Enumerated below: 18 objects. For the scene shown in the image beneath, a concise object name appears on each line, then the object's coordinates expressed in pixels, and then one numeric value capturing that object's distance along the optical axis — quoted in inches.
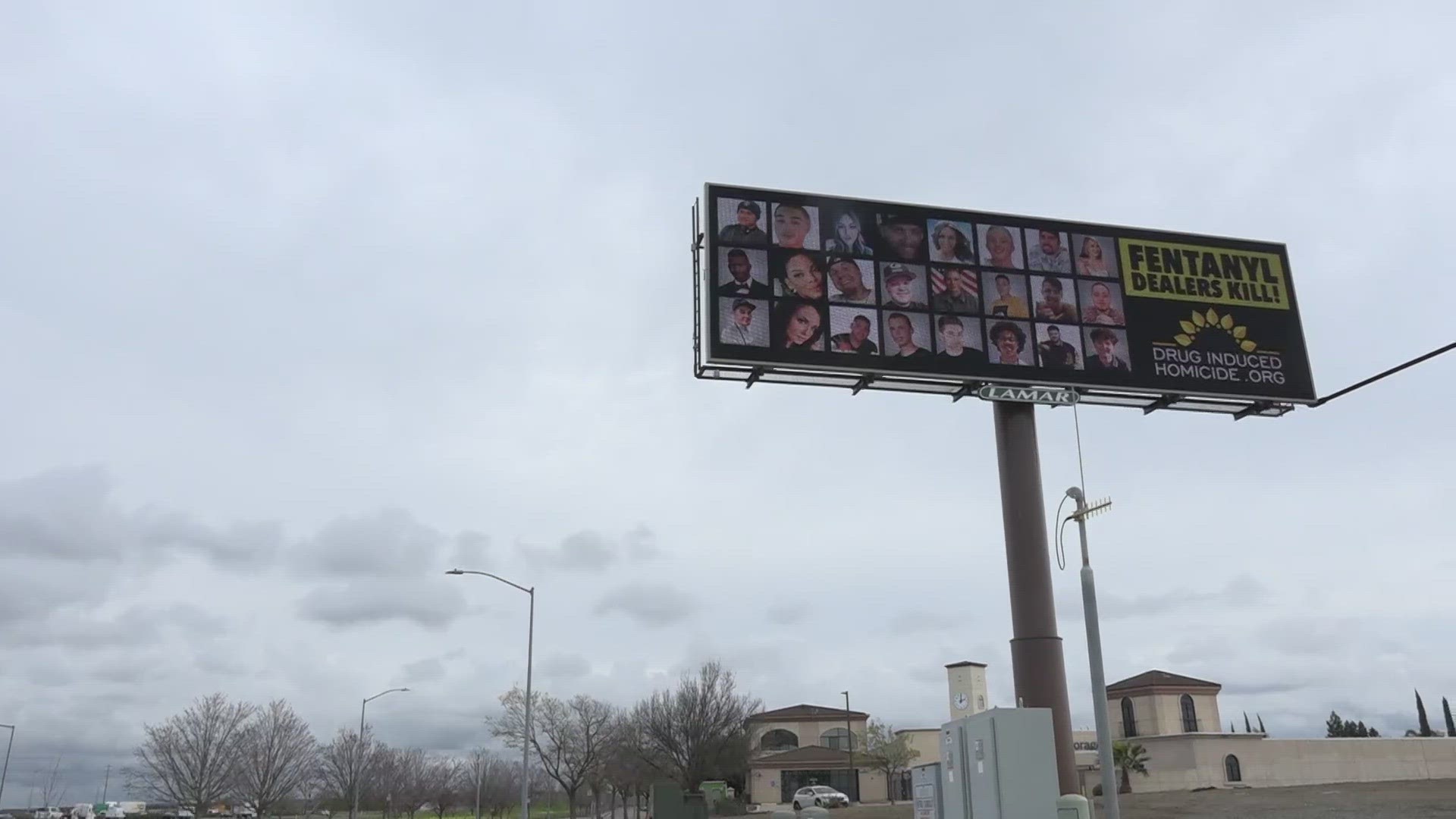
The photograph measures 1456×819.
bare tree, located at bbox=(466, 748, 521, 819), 4931.4
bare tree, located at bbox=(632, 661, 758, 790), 2950.3
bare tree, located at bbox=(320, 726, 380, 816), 3469.5
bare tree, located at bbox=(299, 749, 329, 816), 3230.8
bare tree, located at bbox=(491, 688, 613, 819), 2908.5
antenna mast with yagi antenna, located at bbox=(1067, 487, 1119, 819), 675.4
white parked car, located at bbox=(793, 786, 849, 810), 2433.6
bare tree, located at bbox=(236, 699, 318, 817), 2696.9
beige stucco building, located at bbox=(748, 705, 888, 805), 3243.1
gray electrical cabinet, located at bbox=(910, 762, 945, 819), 925.8
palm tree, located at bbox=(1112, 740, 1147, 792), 2434.8
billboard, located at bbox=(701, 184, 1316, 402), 1061.1
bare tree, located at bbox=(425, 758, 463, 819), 4900.6
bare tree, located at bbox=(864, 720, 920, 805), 3169.3
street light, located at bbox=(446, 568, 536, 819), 1445.7
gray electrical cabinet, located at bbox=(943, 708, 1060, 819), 746.2
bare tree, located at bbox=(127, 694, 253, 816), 2591.0
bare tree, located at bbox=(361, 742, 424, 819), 3909.9
